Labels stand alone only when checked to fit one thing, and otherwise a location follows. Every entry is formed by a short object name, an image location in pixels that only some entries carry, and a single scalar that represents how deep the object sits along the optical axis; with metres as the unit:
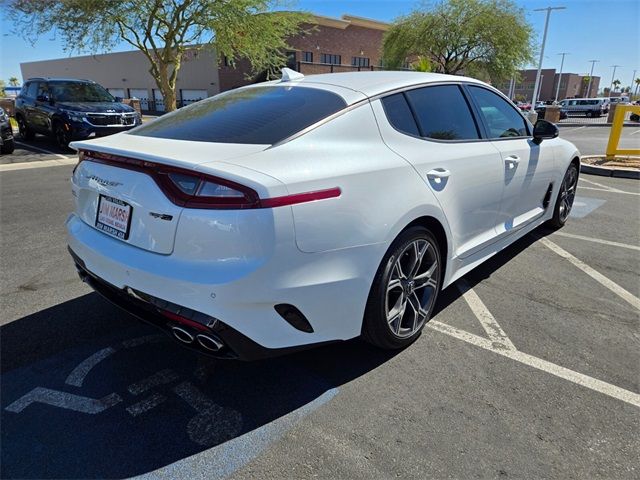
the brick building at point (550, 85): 92.00
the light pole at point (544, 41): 31.52
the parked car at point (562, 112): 39.13
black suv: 11.14
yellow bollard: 10.60
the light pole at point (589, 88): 92.21
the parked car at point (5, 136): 10.67
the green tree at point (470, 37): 30.22
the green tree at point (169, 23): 16.03
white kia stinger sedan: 1.93
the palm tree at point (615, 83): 123.06
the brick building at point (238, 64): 42.16
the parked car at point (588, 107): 41.19
